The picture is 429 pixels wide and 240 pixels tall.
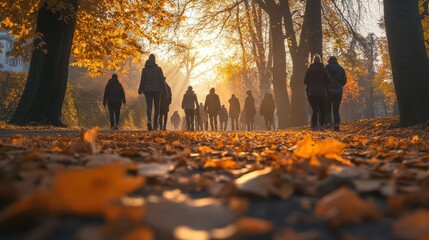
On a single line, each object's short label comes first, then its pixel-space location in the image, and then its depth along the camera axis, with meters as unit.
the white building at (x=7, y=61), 53.87
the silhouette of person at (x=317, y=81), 10.83
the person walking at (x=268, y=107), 18.64
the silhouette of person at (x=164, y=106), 13.98
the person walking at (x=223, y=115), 26.53
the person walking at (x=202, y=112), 27.59
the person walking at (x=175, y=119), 35.03
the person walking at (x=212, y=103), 17.28
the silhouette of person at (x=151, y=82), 11.01
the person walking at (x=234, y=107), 21.27
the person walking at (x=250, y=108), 19.67
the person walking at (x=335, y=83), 11.24
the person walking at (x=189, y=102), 15.38
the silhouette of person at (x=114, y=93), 12.96
